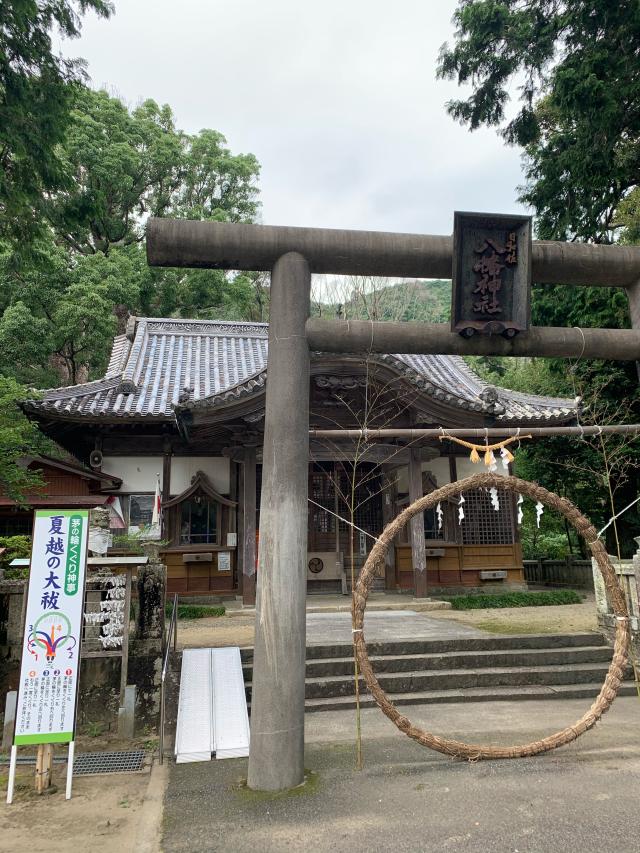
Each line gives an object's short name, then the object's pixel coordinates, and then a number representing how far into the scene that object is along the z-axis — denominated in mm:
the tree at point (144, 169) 24422
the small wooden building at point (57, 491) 11852
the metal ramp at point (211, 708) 5371
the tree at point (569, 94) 9500
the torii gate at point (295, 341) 4609
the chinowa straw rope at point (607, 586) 4766
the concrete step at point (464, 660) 7324
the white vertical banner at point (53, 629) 4734
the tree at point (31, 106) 6949
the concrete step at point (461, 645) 7590
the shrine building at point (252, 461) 12203
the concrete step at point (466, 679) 7020
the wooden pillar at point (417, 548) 12680
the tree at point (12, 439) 7953
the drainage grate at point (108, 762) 5199
